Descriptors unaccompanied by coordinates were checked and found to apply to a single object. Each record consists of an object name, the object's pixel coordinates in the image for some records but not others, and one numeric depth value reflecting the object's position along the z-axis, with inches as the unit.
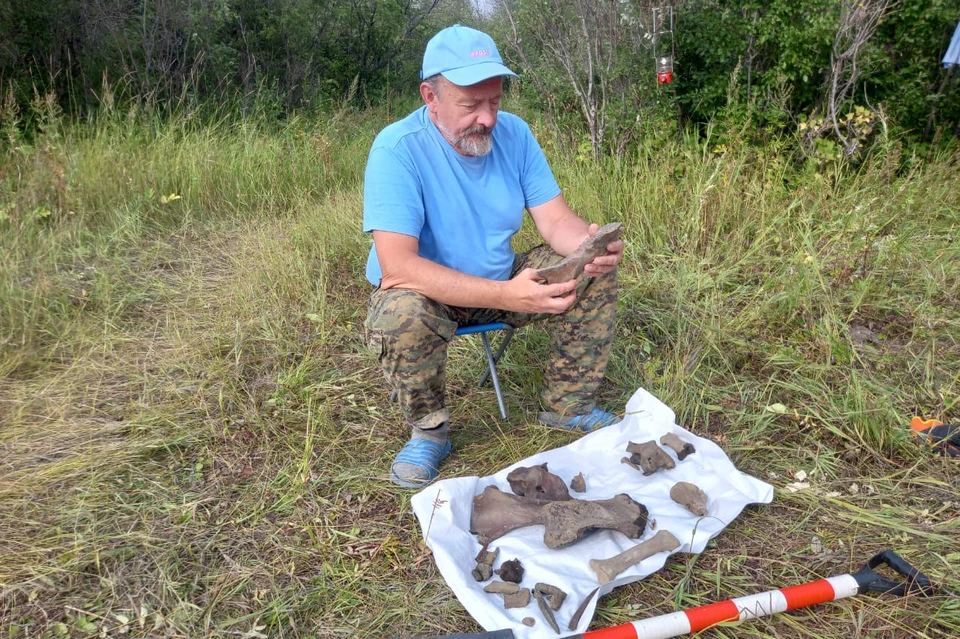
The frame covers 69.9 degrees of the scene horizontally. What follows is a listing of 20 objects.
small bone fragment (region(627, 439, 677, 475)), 97.4
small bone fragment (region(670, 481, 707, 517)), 89.6
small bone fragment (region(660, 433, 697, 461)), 99.3
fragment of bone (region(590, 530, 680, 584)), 78.8
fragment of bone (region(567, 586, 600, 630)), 73.6
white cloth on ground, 77.8
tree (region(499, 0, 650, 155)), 190.7
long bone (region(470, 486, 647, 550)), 84.4
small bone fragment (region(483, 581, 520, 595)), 78.4
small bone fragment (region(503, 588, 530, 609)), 76.7
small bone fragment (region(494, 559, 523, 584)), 80.5
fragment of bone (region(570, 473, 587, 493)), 95.7
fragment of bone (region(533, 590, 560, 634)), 73.5
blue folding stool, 103.3
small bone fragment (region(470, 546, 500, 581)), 81.4
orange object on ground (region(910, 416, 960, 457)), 97.0
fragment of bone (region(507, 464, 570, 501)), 92.7
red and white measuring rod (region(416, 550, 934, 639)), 69.4
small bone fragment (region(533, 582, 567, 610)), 76.0
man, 94.7
